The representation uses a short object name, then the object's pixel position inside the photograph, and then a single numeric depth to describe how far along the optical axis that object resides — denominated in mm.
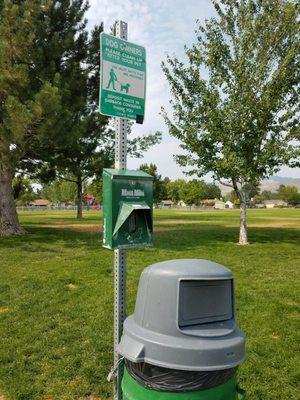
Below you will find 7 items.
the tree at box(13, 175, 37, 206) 18938
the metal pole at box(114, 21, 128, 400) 2871
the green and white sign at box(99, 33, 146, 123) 2748
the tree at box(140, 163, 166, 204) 56075
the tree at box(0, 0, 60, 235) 11172
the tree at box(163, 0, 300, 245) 12453
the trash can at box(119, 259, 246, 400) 2002
